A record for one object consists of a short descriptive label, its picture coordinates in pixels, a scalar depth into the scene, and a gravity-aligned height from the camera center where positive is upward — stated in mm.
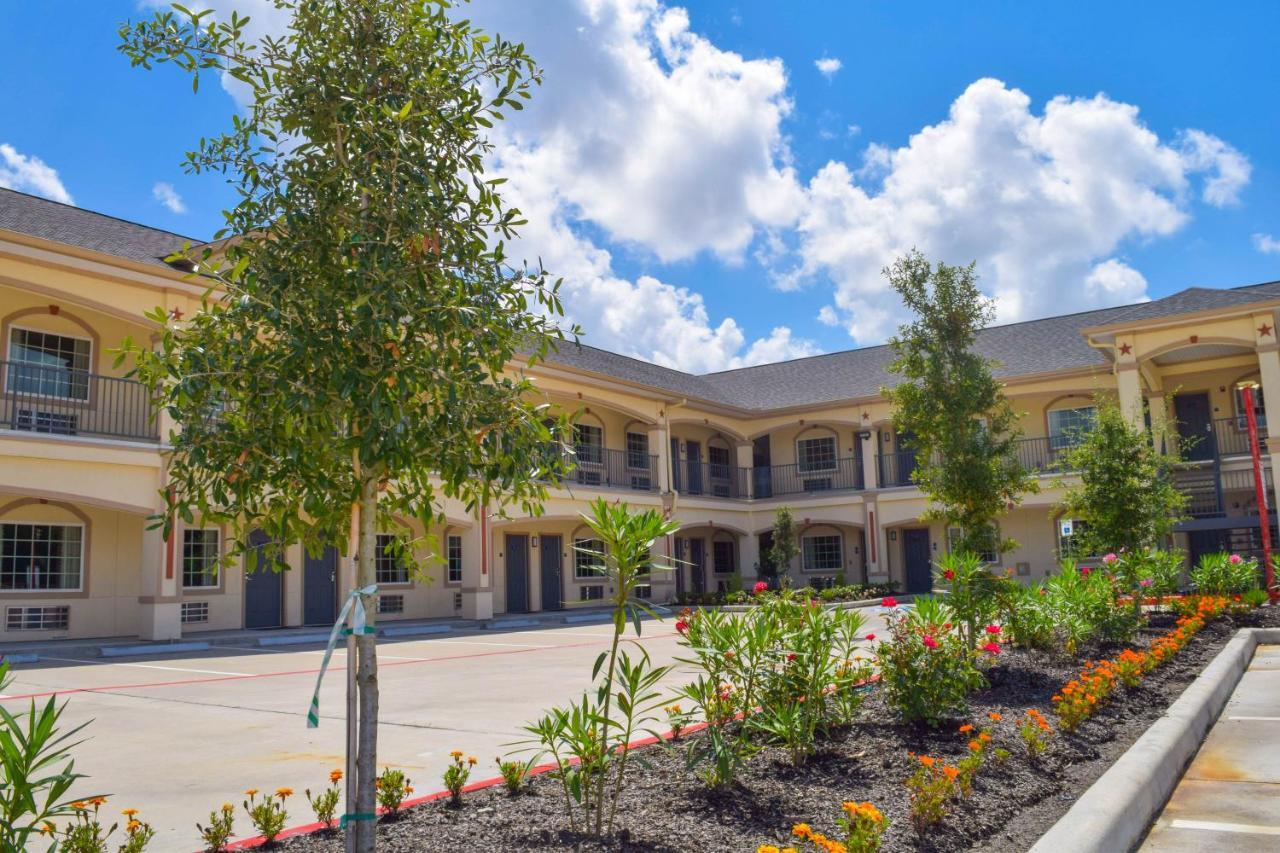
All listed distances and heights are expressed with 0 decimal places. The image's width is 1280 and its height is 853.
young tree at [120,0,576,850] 4070 +1106
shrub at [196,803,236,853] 4664 -1184
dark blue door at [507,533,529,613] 27141 -133
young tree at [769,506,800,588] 30359 +504
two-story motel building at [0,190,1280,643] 17656 +2829
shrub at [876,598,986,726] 7051 -850
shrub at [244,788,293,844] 4766 -1155
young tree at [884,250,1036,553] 12438 +1824
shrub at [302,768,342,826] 5039 -1161
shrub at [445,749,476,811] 5473 -1140
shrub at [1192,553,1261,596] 17688 -585
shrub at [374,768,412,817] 5176 -1132
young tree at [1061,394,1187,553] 15828 +936
